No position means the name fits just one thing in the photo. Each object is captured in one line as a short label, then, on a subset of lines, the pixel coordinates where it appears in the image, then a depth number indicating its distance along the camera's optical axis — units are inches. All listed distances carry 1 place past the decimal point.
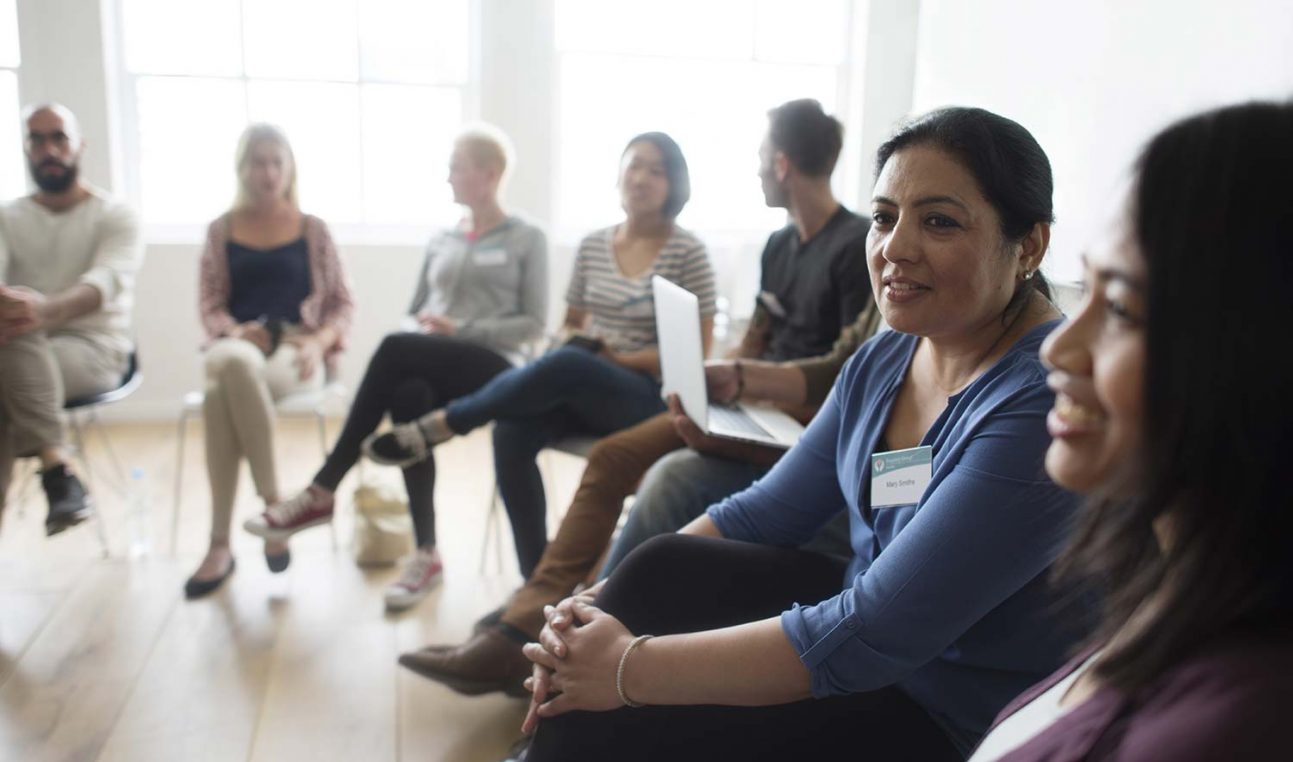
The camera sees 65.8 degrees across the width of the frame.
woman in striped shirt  94.2
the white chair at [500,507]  95.7
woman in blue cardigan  40.2
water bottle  115.8
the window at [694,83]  186.2
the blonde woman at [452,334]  105.2
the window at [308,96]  173.6
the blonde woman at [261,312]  108.3
